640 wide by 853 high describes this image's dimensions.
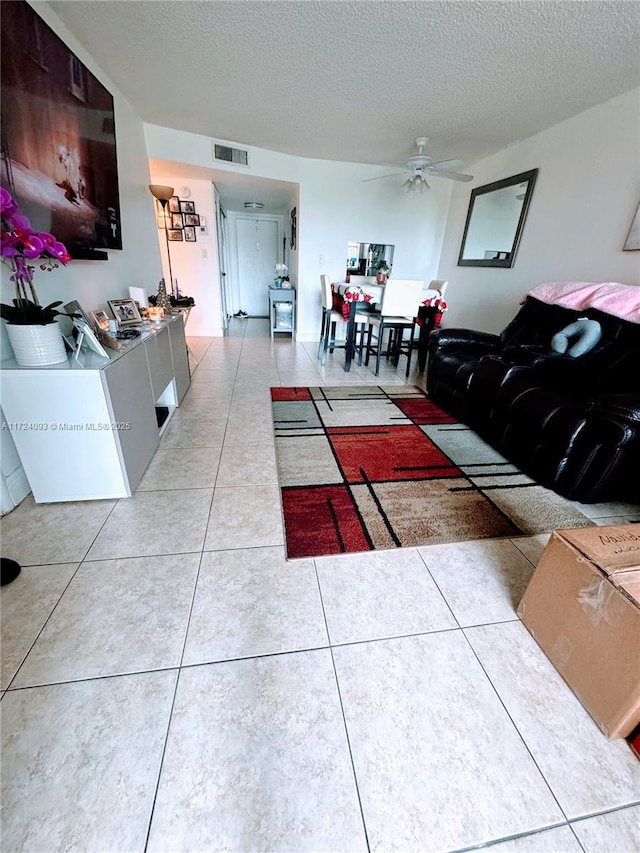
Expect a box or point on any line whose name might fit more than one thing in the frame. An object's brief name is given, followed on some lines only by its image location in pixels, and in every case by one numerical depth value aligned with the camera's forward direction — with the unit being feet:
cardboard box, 2.76
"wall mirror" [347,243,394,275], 16.20
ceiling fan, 11.02
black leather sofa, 5.24
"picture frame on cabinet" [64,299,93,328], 5.39
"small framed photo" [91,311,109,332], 6.27
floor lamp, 10.69
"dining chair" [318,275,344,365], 13.28
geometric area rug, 5.09
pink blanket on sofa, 7.06
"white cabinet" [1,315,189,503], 4.57
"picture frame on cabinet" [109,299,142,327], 7.55
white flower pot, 4.45
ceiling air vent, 12.42
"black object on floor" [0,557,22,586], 3.96
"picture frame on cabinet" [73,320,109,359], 4.78
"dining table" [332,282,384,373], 11.87
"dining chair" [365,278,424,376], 11.30
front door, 22.33
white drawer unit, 17.02
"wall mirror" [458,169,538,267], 11.64
